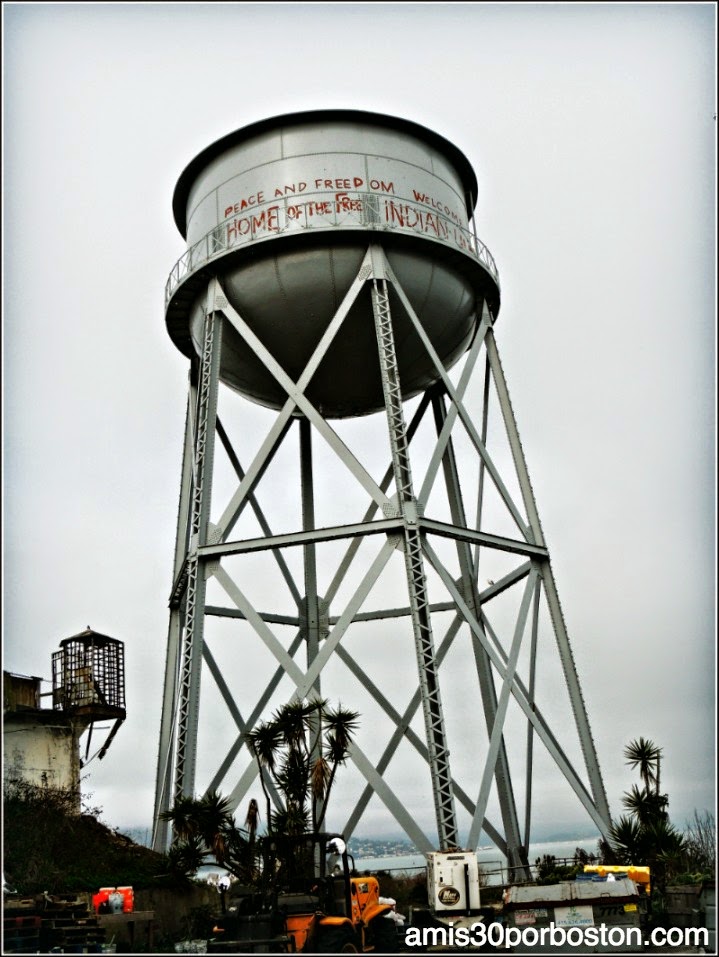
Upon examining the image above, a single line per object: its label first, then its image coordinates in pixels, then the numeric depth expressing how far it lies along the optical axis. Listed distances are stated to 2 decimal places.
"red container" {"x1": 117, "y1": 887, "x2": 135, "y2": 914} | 16.56
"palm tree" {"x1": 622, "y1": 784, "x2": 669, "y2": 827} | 21.59
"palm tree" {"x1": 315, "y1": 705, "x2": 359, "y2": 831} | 18.88
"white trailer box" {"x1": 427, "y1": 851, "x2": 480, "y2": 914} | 15.65
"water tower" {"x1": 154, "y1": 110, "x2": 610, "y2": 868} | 18.91
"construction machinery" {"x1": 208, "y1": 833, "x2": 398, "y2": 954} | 13.62
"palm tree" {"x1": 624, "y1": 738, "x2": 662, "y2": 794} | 25.17
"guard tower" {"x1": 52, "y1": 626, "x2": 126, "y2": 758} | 26.27
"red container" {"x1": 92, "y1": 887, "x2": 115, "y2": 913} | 16.47
